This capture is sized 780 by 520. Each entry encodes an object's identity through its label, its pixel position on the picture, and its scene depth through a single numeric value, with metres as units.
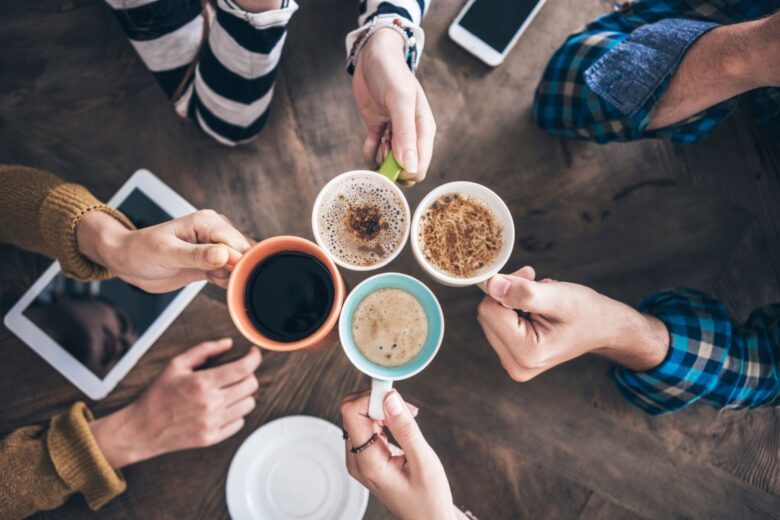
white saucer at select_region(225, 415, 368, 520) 1.15
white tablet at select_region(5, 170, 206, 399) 1.22
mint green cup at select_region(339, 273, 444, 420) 0.90
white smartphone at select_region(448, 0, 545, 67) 1.30
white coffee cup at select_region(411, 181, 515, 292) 0.93
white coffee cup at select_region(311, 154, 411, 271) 0.91
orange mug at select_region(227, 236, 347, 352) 0.82
